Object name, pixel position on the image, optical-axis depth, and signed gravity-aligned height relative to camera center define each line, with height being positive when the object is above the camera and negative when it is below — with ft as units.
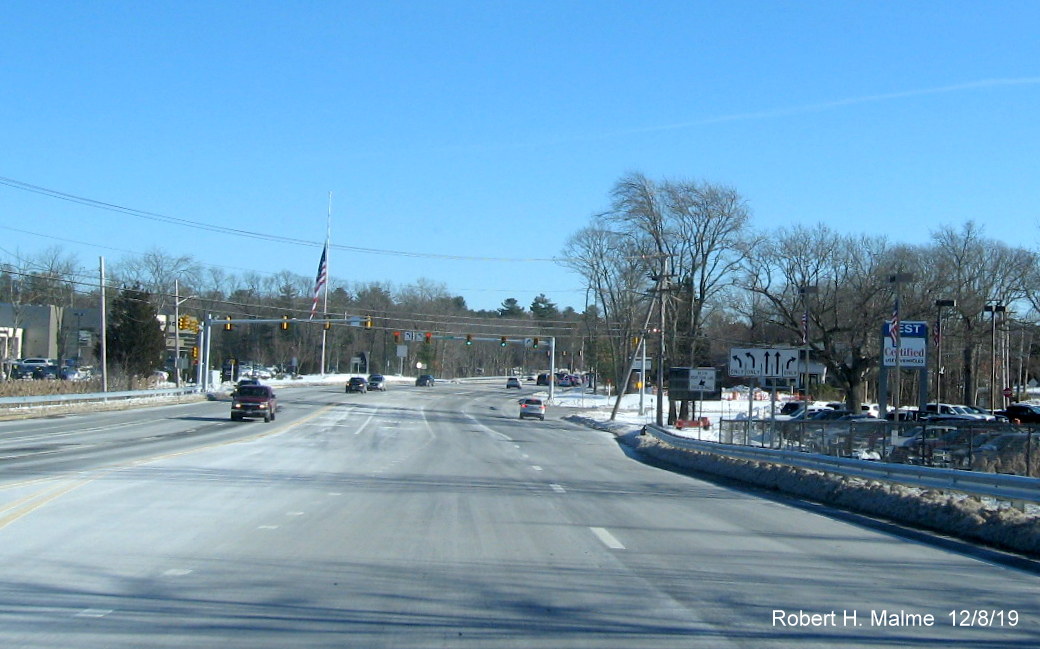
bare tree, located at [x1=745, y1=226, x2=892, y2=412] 230.48 +15.68
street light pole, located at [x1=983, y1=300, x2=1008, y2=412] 207.25 +8.67
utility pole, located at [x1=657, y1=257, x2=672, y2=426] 182.23 +8.85
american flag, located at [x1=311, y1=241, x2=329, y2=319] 224.55 +19.85
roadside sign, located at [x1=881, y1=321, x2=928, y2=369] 159.02 +3.14
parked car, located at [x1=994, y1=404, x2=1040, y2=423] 181.38 -8.72
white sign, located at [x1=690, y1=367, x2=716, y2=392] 147.84 -2.75
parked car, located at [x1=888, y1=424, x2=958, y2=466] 87.92 -7.78
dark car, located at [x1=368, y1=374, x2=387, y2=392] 326.03 -9.32
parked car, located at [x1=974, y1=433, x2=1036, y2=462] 85.35 -7.15
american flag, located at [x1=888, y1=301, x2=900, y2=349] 135.54 +5.20
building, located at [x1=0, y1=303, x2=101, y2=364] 368.38 +8.65
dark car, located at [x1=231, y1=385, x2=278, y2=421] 156.46 -8.04
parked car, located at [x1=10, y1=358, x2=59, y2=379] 263.66 -5.38
